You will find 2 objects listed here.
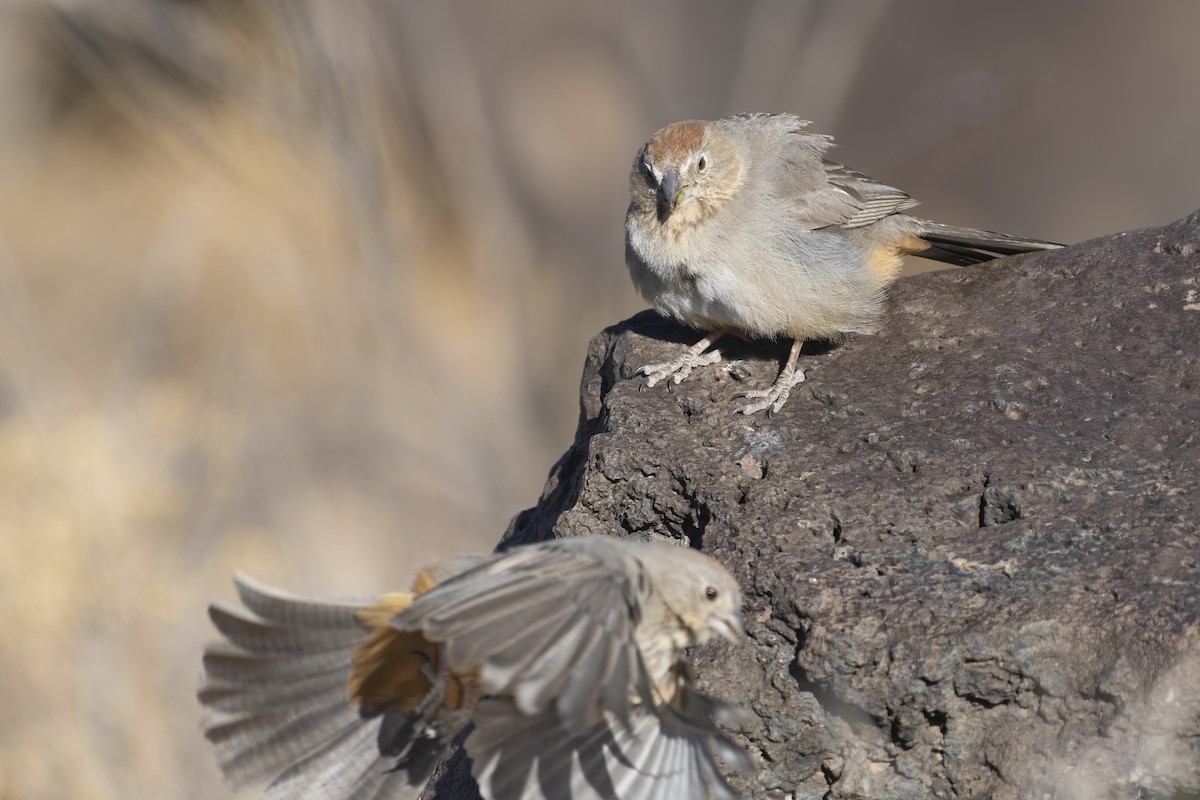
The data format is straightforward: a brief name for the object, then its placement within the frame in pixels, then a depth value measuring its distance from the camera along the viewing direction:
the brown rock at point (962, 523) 6.17
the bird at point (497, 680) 5.69
